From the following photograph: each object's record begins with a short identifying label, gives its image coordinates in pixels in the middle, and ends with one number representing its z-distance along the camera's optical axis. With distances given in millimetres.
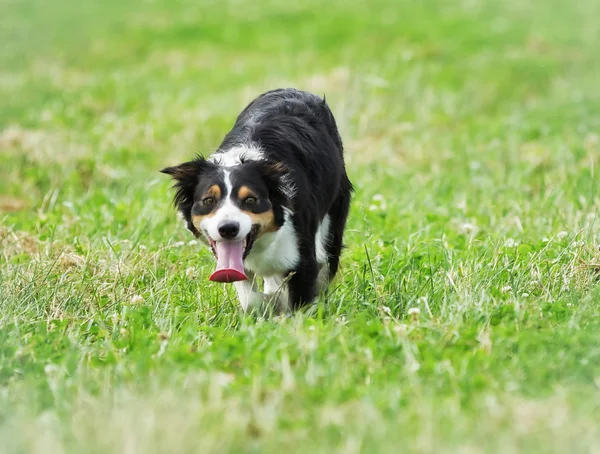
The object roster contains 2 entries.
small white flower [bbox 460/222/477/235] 13125
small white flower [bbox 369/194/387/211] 14444
